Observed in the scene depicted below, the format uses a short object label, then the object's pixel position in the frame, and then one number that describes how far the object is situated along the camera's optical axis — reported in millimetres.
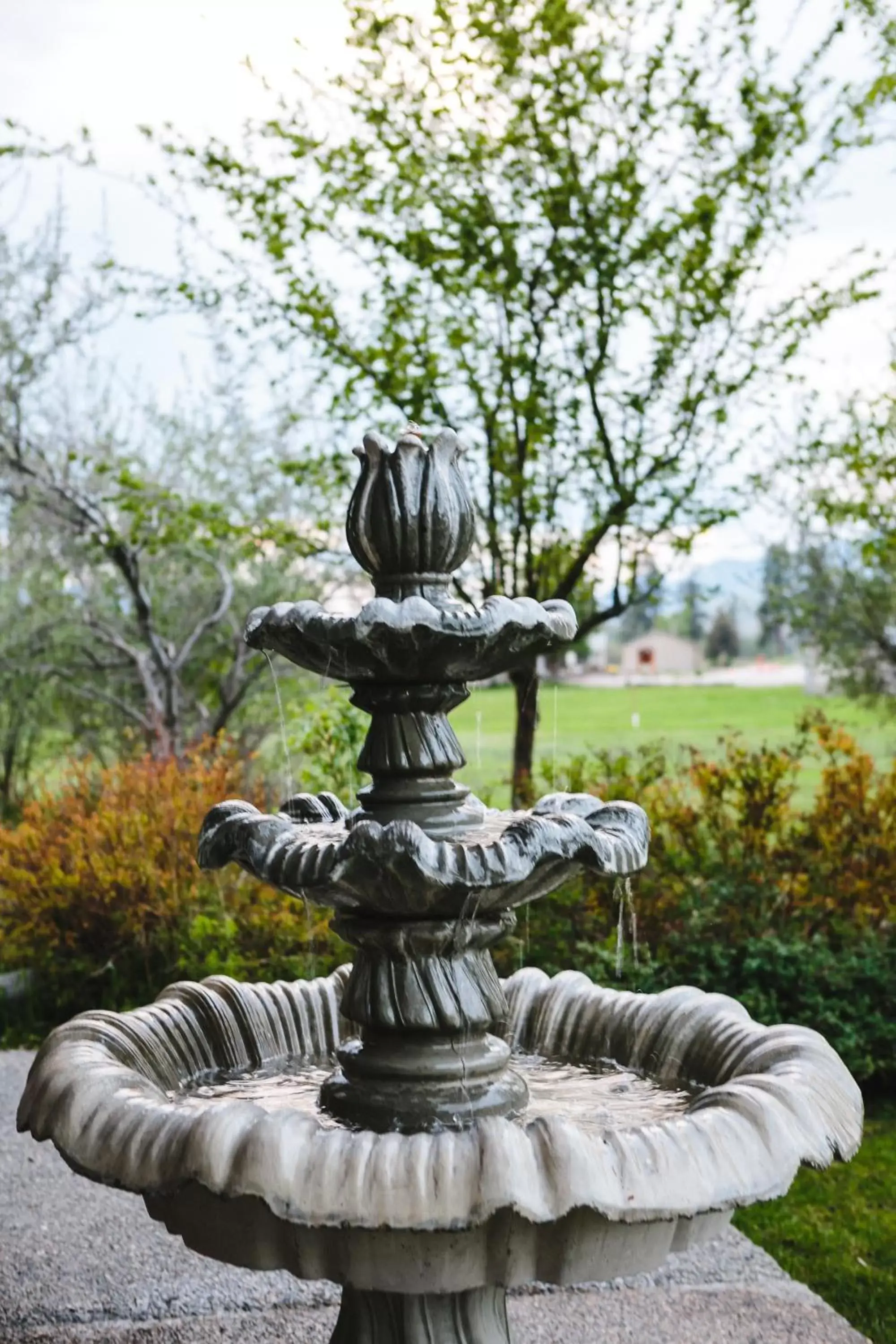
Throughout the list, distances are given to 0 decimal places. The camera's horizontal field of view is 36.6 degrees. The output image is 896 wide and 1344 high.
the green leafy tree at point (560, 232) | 6965
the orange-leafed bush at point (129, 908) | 6160
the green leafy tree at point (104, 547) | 9852
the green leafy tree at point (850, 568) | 8078
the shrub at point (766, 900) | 5480
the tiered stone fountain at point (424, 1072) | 1942
